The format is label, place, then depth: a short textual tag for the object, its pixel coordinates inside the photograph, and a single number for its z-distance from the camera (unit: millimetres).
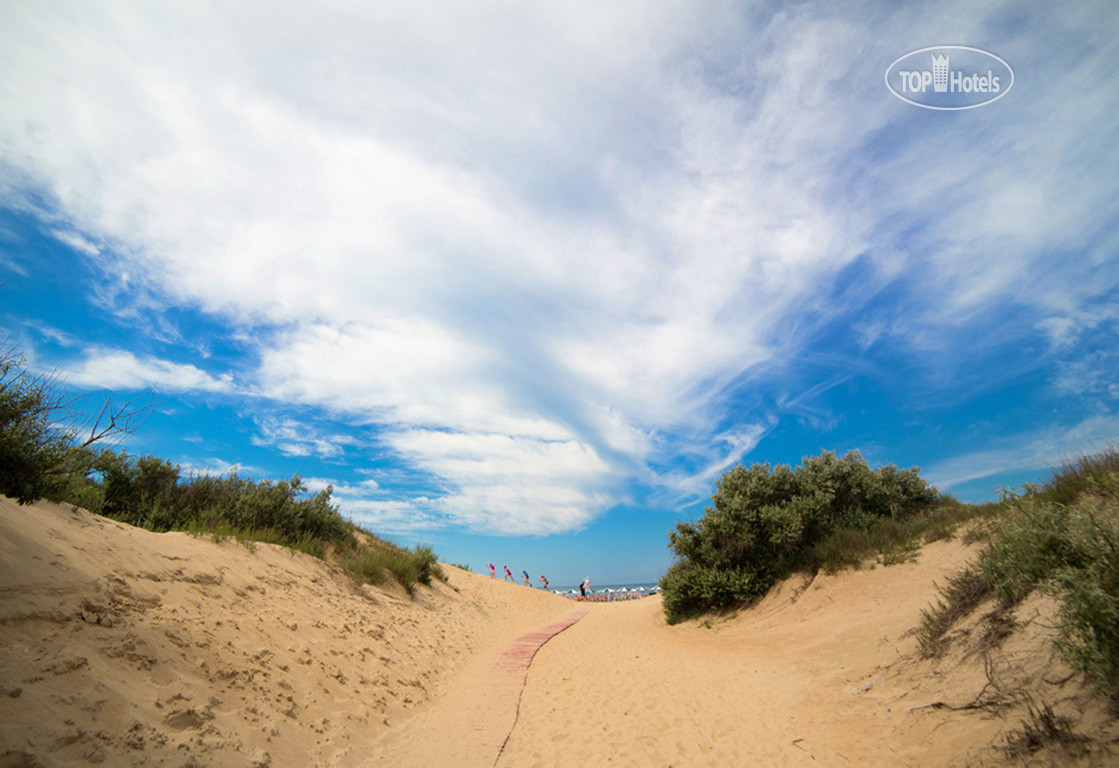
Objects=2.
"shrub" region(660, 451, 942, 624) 14742
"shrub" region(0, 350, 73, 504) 5727
